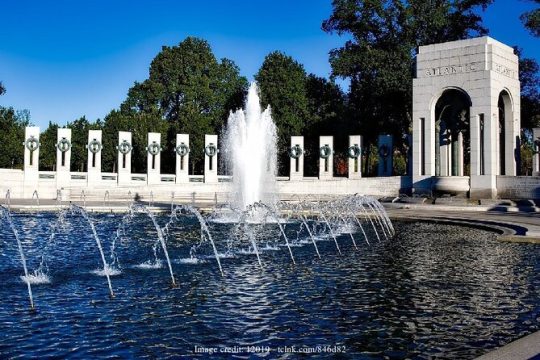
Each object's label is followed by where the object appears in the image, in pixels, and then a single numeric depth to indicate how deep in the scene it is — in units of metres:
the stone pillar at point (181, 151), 40.88
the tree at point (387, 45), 43.56
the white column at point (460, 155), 38.53
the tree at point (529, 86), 44.31
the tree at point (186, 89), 59.41
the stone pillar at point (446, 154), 37.59
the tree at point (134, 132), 55.25
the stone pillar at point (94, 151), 38.56
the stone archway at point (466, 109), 32.25
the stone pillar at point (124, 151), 39.25
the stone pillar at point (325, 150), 41.44
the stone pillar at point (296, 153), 42.00
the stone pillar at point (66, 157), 37.69
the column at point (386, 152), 41.03
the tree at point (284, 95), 51.66
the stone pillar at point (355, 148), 40.71
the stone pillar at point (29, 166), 36.97
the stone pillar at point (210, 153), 41.53
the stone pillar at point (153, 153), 39.84
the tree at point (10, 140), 57.25
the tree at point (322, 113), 52.84
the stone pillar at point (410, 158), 40.16
